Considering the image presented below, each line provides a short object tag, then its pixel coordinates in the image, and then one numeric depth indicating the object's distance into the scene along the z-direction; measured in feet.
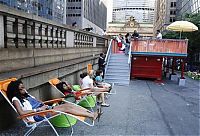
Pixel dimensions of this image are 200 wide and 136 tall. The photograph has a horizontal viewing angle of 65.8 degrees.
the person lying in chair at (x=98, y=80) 17.53
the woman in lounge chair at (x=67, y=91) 13.31
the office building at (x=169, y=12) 185.90
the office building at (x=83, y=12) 190.66
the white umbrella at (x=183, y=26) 32.91
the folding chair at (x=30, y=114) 9.10
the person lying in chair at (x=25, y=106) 9.41
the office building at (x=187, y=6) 108.74
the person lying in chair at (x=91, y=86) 15.32
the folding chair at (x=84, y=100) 13.56
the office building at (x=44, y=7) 103.47
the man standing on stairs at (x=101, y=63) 28.70
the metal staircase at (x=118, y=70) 27.64
